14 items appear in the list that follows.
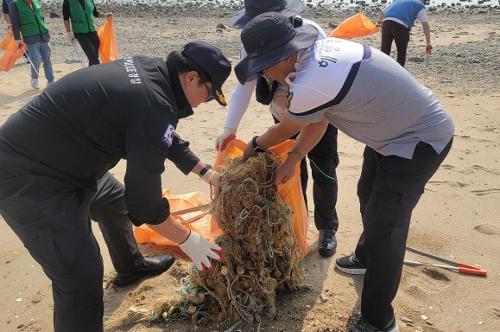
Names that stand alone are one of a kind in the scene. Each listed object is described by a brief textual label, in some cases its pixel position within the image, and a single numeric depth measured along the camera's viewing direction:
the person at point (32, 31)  7.27
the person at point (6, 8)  8.42
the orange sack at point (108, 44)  6.94
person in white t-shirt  2.58
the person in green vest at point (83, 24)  7.41
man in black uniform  1.86
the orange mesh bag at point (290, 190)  2.65
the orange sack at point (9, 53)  7.77
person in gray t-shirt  1.94
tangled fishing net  2.41
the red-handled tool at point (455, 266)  3.00
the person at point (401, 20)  7.02
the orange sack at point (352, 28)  4.11
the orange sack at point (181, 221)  3.34
